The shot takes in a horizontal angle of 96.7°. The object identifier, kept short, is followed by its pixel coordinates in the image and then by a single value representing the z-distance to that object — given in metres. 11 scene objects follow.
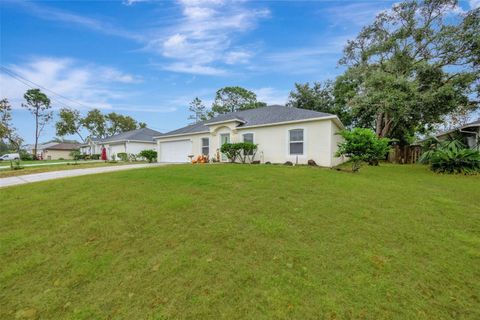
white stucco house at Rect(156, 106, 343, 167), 11.52
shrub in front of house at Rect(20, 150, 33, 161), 36.58
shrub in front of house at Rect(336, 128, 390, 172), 8.41
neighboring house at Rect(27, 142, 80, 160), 47.62
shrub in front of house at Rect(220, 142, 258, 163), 13.19
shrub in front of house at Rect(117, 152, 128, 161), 23.11
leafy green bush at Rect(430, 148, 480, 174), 9.27
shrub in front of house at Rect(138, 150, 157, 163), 19.58
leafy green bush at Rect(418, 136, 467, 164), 9.93
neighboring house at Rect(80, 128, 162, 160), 24.31
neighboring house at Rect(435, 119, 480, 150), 12.01
